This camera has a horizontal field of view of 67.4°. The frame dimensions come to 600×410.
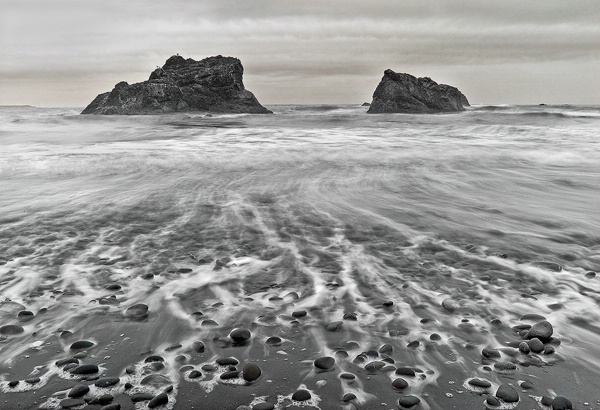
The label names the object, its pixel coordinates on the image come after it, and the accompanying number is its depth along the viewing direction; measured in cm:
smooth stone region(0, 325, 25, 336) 341
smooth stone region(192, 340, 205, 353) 324
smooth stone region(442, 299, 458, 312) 387
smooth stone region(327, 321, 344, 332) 354
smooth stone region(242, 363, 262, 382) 289
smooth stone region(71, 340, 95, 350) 324
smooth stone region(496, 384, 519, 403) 264
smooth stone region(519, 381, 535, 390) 276
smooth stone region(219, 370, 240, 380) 290
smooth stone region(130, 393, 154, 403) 265
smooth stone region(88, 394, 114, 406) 261
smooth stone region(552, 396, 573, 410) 258
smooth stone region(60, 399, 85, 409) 259
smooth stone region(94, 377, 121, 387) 277
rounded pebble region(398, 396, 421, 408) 264
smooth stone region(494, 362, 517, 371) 296
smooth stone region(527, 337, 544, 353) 318
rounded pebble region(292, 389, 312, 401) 272
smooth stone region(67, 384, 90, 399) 267
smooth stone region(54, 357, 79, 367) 300
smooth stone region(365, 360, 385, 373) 300
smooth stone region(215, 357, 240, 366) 307
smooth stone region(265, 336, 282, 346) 336
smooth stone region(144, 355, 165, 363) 309
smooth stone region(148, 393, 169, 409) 261
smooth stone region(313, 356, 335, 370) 303
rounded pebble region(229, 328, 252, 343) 339
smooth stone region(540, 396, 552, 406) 262
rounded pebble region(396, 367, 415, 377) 293
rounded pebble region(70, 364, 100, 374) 290
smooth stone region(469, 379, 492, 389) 279
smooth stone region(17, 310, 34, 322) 362
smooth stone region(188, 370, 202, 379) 291
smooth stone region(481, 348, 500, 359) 311
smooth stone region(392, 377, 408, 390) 281
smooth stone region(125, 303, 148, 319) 374
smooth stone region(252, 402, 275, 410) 260
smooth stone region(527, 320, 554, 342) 335
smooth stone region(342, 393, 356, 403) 270
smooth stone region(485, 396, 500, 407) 262
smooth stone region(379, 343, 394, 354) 320
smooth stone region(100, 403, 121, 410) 254
